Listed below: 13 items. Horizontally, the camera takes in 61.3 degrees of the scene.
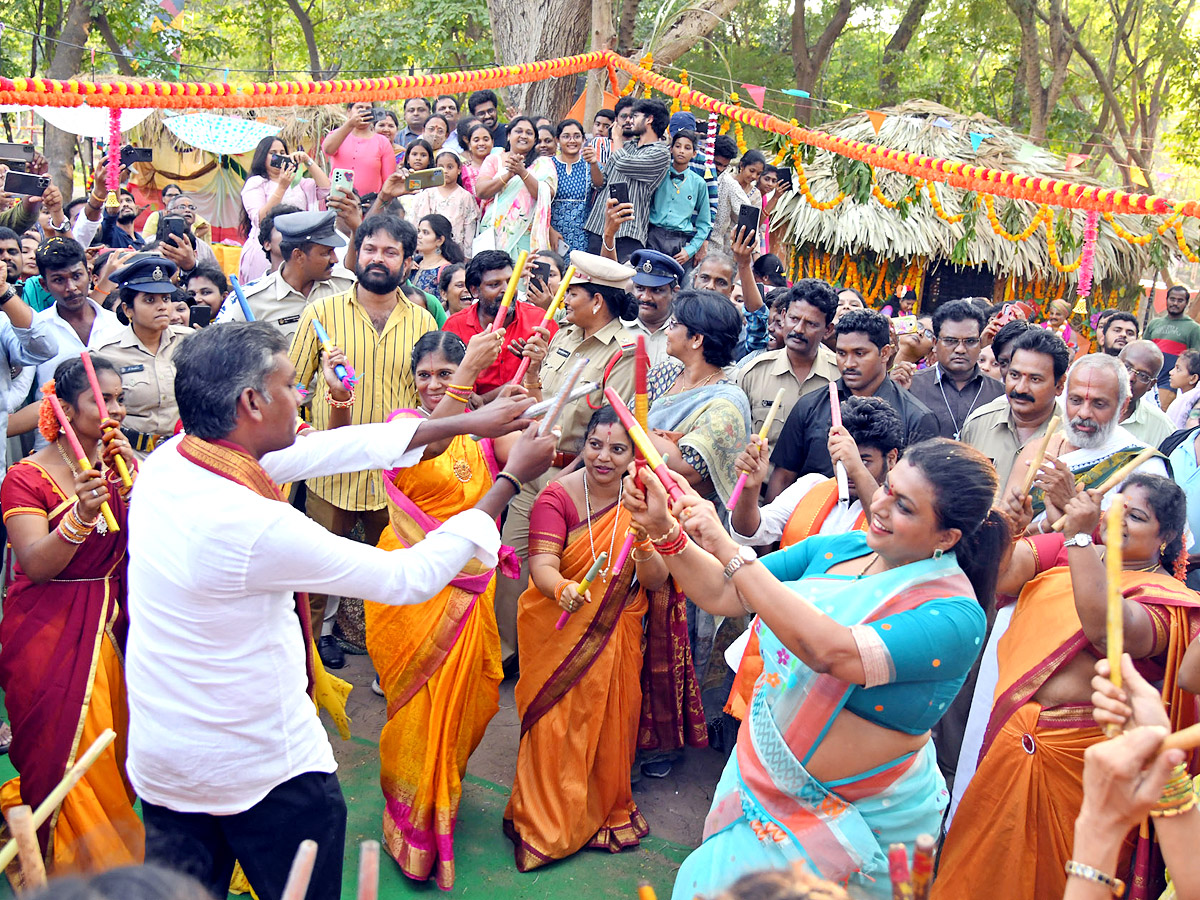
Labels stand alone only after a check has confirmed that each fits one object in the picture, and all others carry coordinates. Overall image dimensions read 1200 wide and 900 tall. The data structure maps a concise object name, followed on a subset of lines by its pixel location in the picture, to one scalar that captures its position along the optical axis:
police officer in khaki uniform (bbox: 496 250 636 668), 4.36
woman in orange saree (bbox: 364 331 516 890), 3.40
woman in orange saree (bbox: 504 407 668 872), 3.54
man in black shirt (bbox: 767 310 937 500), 4.03
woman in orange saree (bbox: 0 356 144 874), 2.99
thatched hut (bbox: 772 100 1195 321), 10.75
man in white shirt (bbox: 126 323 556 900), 2.08
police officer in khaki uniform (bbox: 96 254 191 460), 4.15
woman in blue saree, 2.07
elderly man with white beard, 3.34
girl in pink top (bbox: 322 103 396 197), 8.23
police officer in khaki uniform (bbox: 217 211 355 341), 4.76
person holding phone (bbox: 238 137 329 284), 6.96
